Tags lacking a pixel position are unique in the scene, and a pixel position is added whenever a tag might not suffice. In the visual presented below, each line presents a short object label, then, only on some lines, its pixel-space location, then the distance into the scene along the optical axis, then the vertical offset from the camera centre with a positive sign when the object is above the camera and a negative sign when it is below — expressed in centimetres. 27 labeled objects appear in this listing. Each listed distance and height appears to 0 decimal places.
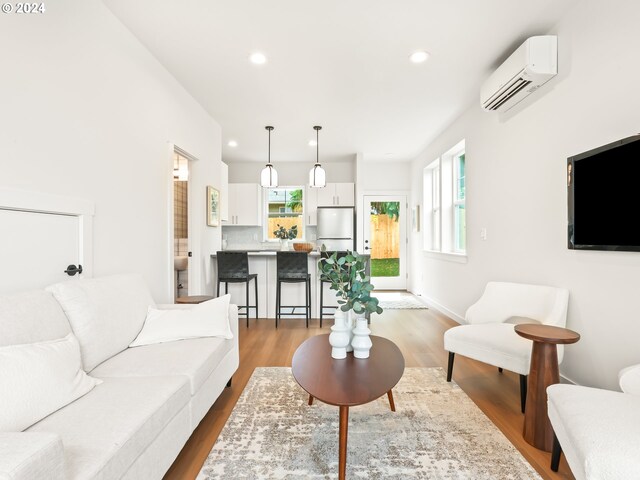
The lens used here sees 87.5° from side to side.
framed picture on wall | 420 +40
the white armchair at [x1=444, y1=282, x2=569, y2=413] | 212 -65
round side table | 173 -75
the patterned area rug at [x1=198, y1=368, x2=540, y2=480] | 156 -109
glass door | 700 -7
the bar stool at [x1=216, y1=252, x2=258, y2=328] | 417 -37
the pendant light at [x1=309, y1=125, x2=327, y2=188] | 470 +88
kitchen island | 456 -72
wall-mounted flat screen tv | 182 +26
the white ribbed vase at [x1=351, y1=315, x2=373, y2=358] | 188 -58
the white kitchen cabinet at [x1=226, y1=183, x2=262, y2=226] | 654 +64
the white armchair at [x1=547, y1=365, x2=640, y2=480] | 103 -66
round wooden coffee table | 144 -68
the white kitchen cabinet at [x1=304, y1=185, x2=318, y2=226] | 654 +63
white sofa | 93 -64
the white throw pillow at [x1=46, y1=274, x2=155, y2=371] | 166 -42
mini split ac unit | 240 +128
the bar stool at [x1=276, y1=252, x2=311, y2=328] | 421 -38
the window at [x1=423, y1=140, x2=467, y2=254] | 470 +55
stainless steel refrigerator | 635 +19
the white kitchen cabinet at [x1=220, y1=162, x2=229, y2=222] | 528 +71
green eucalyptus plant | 187 -27
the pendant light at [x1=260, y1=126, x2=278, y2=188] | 468 +87
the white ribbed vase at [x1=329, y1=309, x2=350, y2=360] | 186 -56
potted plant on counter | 497 +4
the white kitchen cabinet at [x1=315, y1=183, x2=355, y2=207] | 648 +82
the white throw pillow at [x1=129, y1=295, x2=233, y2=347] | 208 -56
